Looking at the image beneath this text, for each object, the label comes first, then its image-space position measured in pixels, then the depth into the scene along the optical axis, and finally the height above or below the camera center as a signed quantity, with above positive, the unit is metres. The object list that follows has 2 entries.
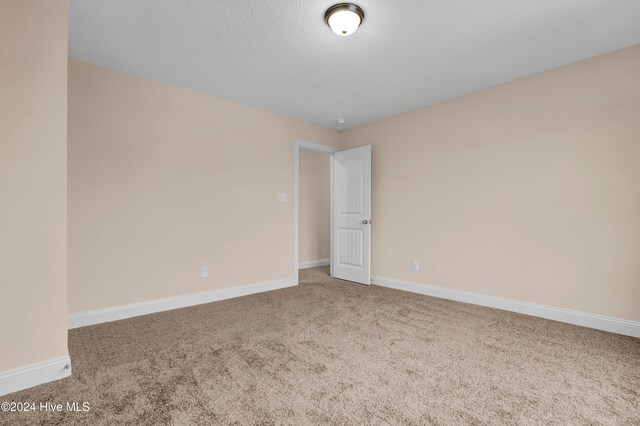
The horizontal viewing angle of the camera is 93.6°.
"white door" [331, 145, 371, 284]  4.51 -0.05
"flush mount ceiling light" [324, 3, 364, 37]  2.02 +1.34
